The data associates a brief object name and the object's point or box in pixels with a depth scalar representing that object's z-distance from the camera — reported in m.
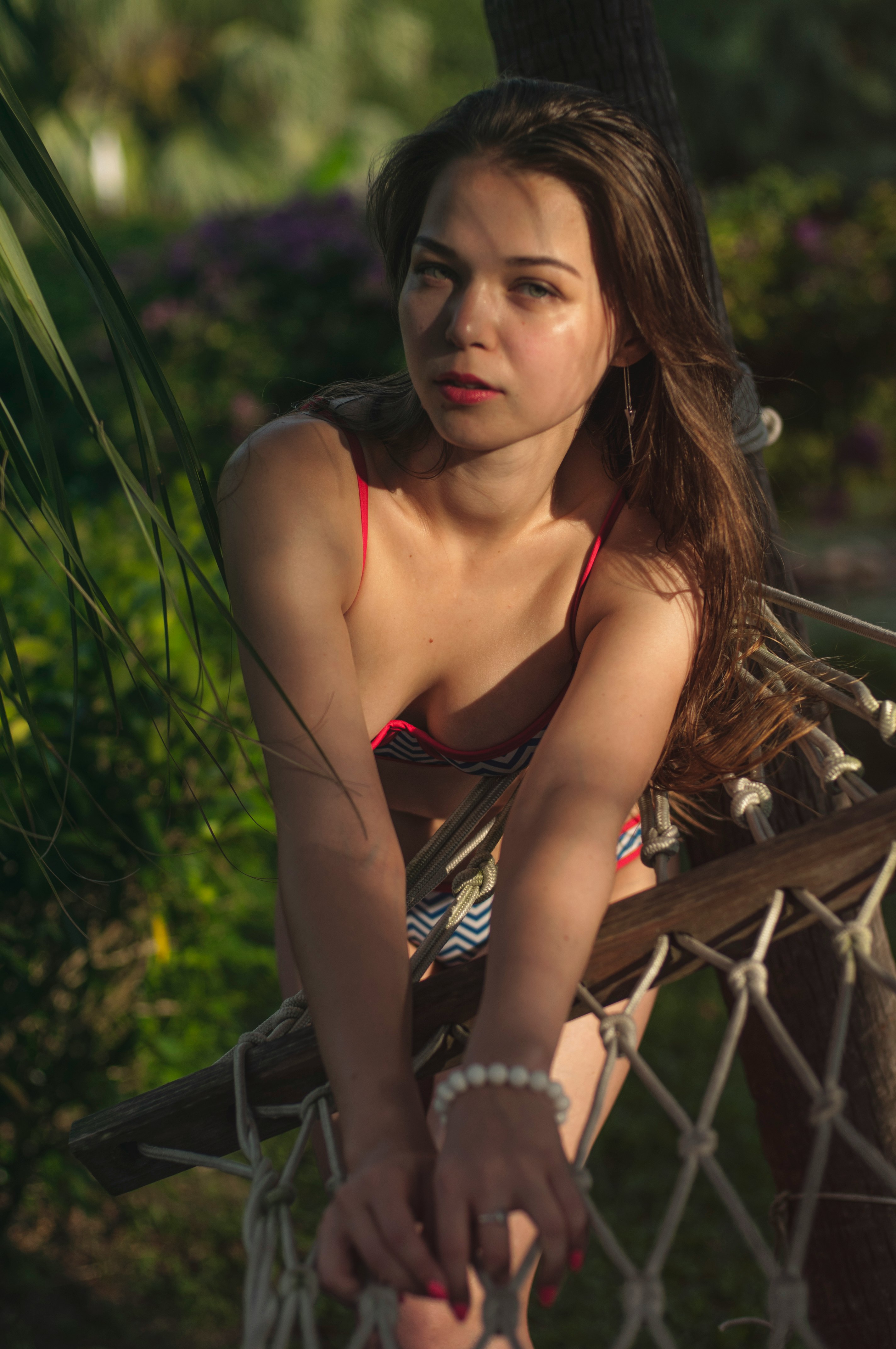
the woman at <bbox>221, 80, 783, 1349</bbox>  0.98
